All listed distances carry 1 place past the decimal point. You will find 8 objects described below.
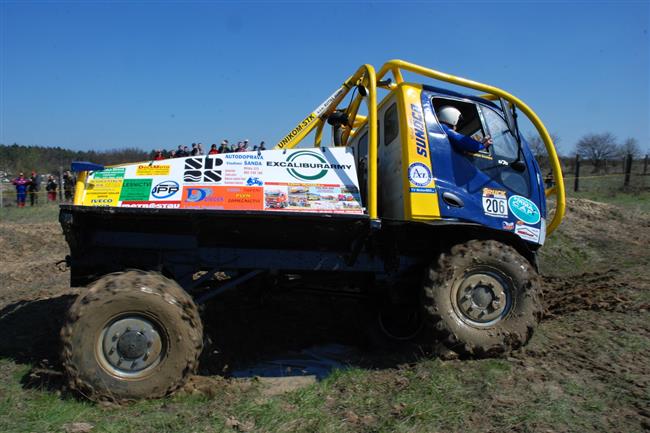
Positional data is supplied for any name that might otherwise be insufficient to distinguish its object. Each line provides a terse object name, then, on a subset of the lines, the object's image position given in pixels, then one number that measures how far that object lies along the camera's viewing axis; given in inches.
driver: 194.1
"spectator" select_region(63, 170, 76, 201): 789.5
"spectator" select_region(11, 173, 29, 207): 778.2
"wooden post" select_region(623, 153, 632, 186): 718.3
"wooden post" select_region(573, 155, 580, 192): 777.4
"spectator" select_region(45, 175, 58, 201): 807.7
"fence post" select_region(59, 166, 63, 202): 743.1
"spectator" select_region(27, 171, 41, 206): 818.2
